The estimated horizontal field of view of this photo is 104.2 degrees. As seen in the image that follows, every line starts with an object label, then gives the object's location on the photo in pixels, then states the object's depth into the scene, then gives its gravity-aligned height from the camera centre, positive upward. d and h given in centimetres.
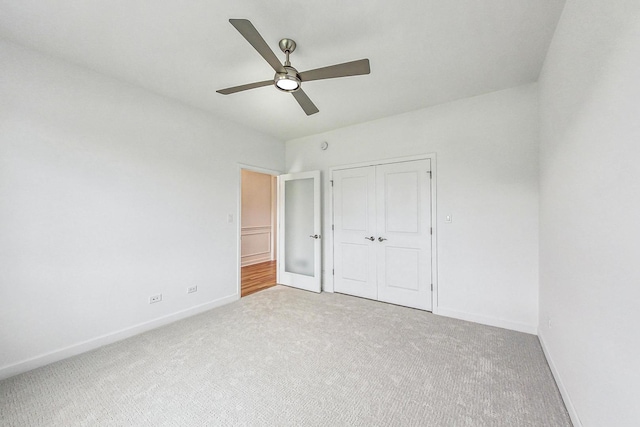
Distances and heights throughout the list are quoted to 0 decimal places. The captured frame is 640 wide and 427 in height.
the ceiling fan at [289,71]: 155 +107
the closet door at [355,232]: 375 -26
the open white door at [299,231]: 416 -28
